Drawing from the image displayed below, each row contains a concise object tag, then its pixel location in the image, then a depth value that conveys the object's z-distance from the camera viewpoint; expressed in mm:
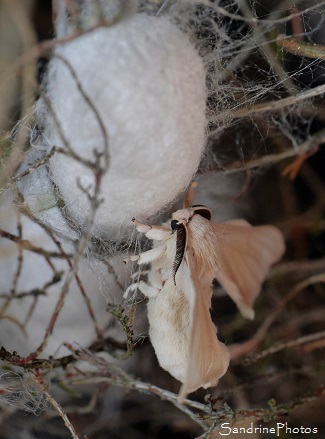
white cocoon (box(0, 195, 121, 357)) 185
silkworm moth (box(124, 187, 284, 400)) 162
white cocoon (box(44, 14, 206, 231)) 153
